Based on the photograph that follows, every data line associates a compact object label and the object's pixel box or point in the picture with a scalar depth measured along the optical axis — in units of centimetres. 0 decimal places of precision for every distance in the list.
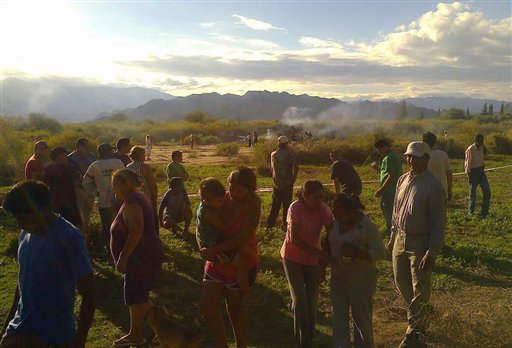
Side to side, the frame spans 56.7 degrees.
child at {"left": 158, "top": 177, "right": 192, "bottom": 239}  725
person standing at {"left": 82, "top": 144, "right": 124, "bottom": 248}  586
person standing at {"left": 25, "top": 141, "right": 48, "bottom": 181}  674
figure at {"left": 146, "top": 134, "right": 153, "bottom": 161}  2228
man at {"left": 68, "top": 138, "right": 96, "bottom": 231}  635
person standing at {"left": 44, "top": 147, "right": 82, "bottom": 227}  584
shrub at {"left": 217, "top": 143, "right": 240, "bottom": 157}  2720
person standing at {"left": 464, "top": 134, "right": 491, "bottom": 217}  902
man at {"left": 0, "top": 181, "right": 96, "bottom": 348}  243
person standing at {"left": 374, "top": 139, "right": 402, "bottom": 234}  641
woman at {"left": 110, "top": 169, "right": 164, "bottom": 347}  361
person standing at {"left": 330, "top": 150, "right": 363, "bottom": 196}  615
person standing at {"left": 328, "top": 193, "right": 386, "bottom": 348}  339
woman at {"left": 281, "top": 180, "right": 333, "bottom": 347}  384
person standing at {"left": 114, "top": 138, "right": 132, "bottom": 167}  650
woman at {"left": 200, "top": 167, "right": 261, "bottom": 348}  347
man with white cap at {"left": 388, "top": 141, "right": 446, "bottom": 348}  387
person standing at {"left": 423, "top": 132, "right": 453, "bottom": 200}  595
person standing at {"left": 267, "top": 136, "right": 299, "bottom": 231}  764
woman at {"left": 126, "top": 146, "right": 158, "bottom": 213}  596
